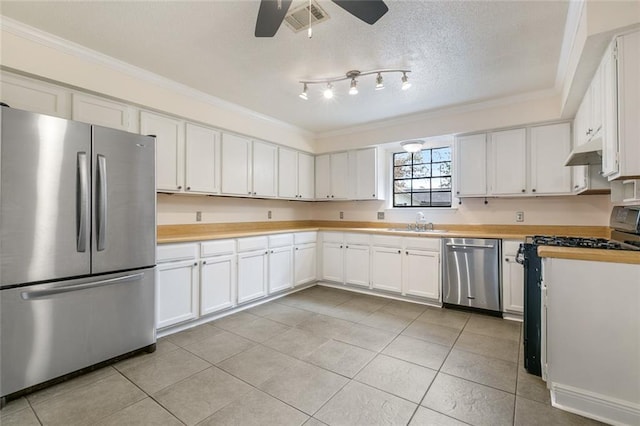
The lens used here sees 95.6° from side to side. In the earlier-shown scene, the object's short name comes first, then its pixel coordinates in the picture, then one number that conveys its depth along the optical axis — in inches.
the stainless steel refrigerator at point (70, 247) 74.0
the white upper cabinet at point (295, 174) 181.3
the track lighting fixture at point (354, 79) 111.1
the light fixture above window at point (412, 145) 164.7
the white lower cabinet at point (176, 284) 109.3
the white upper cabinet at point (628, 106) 67.5
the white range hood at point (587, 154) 80.5
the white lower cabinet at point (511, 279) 127.6
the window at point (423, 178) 173.3
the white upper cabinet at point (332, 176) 194.9
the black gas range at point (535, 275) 84.7
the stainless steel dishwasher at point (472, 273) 132.8
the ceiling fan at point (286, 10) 61.6
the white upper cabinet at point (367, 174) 183.5
